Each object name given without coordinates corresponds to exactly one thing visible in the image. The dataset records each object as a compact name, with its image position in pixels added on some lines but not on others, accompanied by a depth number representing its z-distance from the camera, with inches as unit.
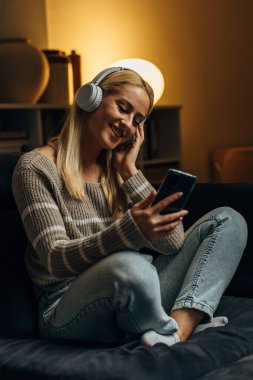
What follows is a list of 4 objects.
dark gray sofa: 79.1
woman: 83.5
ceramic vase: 156.1
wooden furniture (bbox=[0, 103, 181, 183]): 157.0
